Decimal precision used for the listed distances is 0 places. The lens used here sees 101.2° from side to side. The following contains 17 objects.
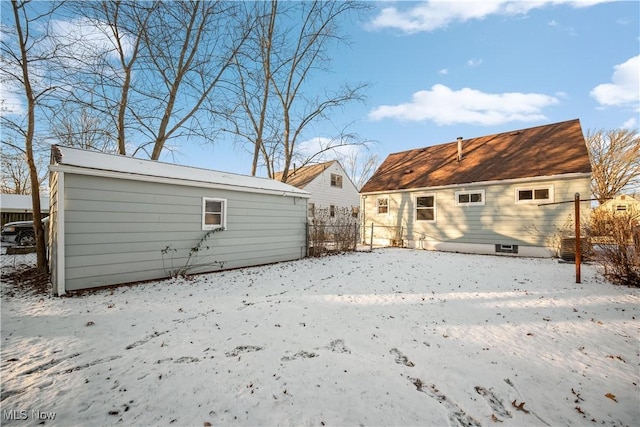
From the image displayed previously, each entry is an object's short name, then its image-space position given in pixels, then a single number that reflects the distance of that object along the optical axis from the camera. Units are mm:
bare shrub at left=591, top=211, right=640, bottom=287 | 5301
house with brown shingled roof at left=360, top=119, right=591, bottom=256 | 9570
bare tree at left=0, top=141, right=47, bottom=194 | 21156
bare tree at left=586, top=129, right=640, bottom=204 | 20641
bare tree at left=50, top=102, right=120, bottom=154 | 9400
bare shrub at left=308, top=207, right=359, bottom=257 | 10328
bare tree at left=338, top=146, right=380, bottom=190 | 36538
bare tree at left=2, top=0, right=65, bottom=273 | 6586
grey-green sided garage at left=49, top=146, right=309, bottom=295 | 5281
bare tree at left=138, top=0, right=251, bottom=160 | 10492
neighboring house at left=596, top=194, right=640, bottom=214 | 21205
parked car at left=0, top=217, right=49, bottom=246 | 13539
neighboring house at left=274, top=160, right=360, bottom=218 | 20500
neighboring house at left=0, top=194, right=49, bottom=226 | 18531
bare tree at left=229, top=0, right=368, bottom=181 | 12844
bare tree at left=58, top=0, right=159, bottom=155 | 8398
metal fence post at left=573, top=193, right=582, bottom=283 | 5777
